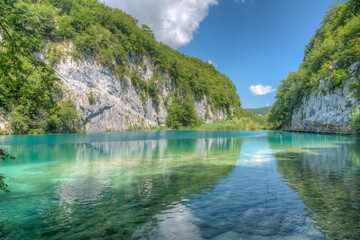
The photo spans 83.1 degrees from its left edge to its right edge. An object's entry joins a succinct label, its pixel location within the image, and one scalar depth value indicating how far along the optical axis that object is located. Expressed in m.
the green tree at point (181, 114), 77.75
